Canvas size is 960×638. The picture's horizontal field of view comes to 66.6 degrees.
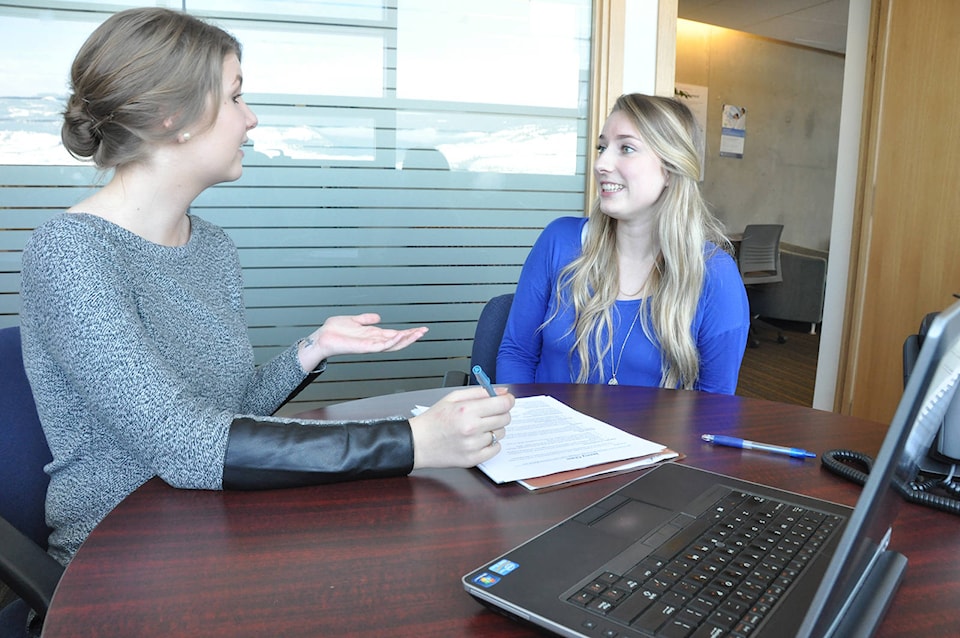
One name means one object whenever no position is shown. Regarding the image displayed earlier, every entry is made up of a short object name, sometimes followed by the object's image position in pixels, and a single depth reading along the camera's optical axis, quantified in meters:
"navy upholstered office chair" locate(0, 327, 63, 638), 1.14
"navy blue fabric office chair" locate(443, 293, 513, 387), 2.16
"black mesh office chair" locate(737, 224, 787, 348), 6.73
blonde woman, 1.89
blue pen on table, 1.16
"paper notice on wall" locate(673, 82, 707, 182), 7.93
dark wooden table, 0.69
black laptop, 0.48
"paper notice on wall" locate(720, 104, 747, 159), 8.16
